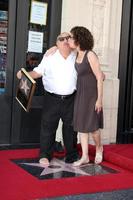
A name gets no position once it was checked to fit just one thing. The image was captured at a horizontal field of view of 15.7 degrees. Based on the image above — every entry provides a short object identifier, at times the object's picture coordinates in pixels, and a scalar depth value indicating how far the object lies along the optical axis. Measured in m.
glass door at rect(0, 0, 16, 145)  7.09
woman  6.04
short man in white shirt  6.10
